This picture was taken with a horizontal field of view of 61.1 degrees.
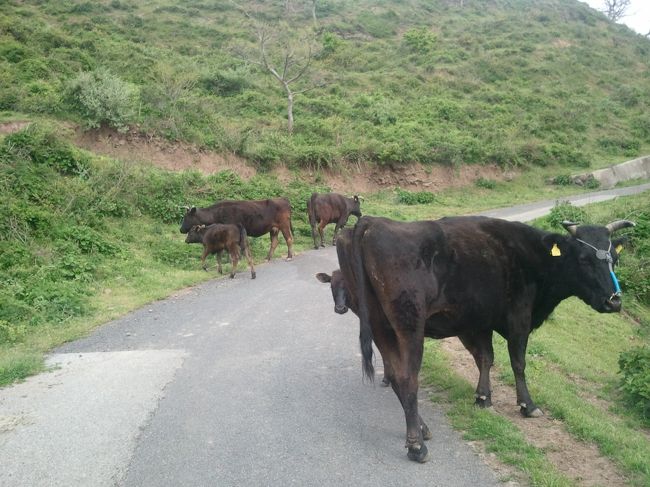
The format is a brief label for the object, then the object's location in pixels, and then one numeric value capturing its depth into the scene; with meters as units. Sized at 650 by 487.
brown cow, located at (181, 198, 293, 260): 15.63
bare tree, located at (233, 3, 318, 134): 28.73
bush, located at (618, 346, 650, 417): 7.03
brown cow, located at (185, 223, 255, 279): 13.80
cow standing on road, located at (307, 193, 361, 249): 17.88
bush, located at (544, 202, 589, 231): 17.59
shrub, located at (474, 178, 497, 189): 30.25
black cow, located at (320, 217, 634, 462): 5.46
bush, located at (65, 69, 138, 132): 21.02
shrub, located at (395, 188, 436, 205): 26.19
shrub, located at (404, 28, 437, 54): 50.69
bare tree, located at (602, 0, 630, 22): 86.94
